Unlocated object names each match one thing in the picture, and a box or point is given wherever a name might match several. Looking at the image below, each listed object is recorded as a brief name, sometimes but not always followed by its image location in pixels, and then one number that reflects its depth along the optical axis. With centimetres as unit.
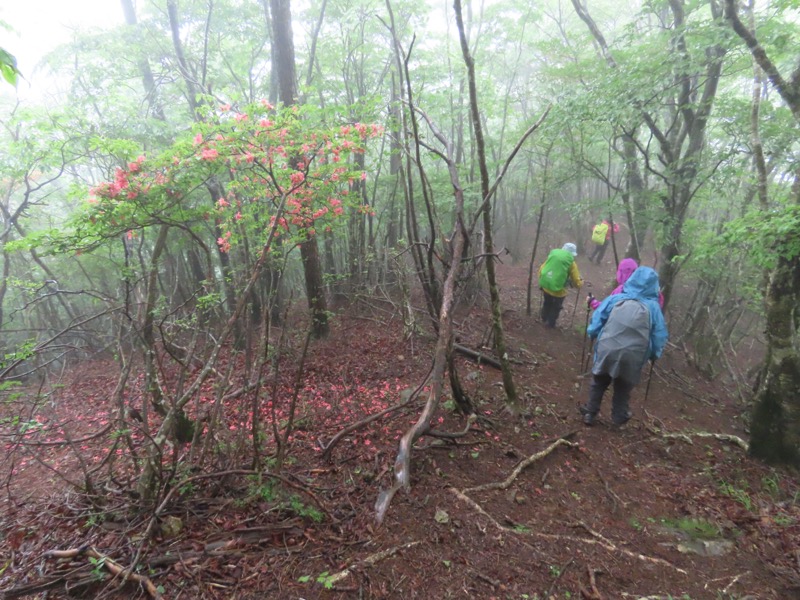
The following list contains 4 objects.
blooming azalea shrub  437
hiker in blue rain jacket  425
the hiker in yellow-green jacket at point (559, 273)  731
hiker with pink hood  591
